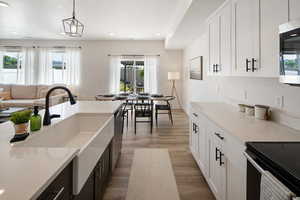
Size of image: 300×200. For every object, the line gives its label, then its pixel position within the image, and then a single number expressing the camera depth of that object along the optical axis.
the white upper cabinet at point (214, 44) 2.76
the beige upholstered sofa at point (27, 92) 6.59
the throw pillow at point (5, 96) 6.32
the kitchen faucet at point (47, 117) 1.60
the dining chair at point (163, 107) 5.37
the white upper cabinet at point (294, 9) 1.25
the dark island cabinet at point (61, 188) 0.84
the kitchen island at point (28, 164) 0.71
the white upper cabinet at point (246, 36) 1.75
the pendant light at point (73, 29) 2.79
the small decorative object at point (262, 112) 2.01
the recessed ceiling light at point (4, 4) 3.58
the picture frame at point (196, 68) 5.09
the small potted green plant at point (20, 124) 1.25
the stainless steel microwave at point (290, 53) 1.15
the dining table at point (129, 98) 5.49
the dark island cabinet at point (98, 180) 1.38
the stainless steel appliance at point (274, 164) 0.86
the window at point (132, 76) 7.66
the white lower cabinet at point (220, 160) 1.42
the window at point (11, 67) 7.45
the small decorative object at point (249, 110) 2.23
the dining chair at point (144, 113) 4.90
